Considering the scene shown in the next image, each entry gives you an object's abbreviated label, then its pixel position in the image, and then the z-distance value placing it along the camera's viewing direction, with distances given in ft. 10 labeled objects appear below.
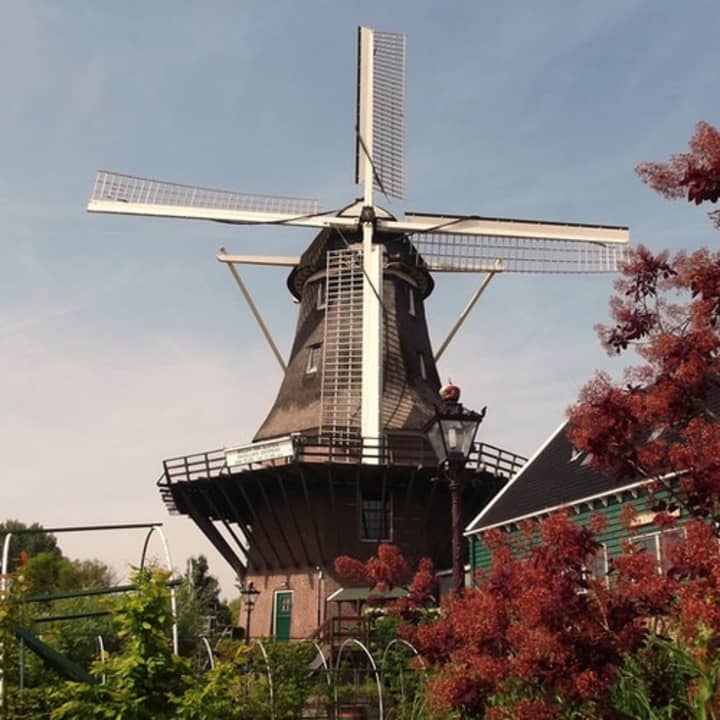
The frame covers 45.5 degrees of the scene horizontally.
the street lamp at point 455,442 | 29.12
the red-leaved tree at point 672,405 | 18.31
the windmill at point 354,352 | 81.15
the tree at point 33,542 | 187.52
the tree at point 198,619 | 81.87
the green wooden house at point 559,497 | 50.96
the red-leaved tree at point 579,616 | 16.53
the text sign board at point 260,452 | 78.23
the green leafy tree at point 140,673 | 20.58
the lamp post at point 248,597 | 82.01
